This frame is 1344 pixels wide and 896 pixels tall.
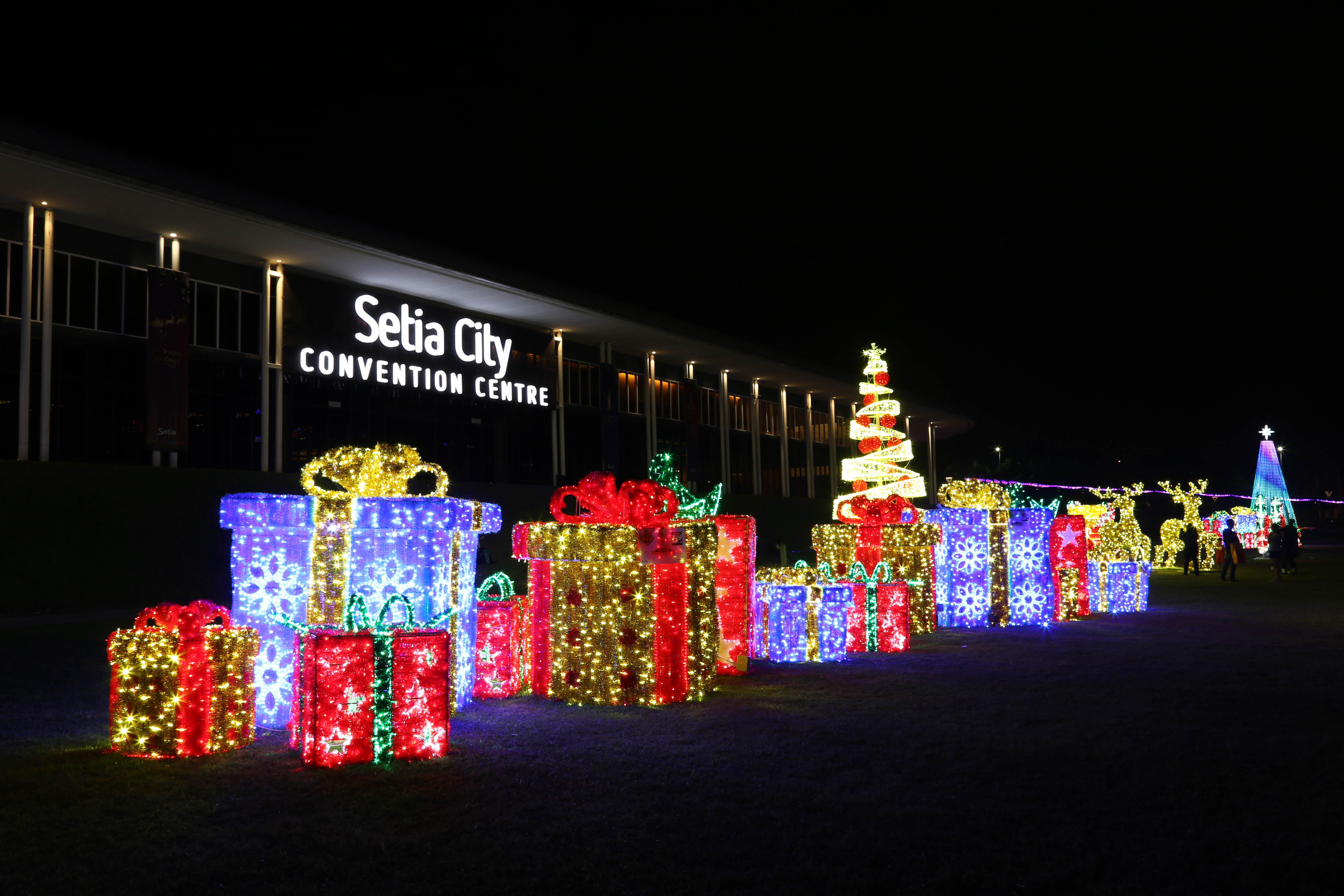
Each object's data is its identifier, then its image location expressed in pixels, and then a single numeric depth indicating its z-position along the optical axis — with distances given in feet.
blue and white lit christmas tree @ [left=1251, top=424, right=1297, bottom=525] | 126.41
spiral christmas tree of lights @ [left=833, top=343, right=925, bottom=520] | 55.36
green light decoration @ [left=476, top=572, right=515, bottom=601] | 29.45
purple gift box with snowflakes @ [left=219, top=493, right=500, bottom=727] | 23.79
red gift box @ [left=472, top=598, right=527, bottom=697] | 27.22
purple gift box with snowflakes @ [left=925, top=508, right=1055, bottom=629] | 46.14
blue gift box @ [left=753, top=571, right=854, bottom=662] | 33.99
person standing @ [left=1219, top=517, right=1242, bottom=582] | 75.05
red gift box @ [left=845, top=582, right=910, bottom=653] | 36.35
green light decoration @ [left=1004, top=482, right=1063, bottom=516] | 49.03
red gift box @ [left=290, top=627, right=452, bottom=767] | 19.40
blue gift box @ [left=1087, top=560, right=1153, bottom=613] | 53.26
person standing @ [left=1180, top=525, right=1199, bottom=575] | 82.99
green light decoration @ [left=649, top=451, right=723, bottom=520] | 29.17
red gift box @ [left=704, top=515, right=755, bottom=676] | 30.94
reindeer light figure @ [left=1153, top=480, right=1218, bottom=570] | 94.79
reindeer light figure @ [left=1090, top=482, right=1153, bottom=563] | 58.03
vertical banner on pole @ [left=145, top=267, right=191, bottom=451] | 66.64
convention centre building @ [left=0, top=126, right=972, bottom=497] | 63.62
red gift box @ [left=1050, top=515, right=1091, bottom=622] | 50.37
